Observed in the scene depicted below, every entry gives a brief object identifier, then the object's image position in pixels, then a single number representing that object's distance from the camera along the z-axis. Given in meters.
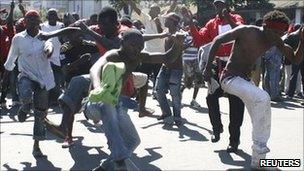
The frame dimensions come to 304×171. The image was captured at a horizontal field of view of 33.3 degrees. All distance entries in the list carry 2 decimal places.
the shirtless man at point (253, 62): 5.53
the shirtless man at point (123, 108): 4.70
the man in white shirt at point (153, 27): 9.85
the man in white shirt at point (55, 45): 9.84
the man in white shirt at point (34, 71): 6.24
